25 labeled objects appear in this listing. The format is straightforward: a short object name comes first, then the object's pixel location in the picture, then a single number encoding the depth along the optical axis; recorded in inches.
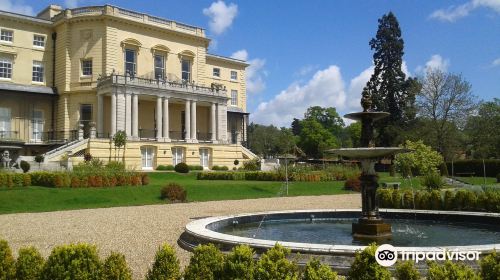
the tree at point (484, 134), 2201.0
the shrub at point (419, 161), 1541.6
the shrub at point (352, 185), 1255.5
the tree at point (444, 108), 2122.3
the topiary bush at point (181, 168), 1566.2
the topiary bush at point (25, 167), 1128.8
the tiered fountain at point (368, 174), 443.8
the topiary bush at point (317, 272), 219.1
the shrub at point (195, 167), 1705.2
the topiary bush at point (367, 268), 223.6
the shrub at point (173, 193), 927.0
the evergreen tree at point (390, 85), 2294.5
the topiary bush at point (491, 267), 221.0
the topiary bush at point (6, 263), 261.1
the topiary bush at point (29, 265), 257.6
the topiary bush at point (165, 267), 248.4
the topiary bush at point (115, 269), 253.3
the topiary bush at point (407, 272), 219.5
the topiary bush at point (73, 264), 251.3
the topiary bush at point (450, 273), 210.1
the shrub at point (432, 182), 994.7
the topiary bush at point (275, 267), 232.8
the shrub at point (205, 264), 247.3
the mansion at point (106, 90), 1694.1
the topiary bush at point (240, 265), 239.1
